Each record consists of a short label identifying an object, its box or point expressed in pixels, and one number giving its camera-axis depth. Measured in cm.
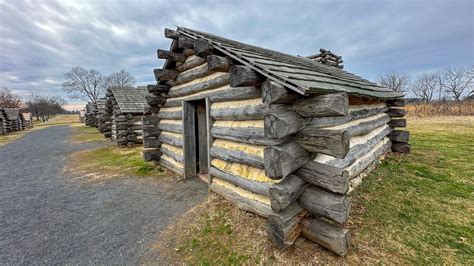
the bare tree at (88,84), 5294
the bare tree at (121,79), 5698
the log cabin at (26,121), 3375
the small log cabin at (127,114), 1333
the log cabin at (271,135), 285
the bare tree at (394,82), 4638
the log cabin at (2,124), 2519
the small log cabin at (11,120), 2681
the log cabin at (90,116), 3256
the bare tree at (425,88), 4460
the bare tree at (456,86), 3797
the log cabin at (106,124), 1789
